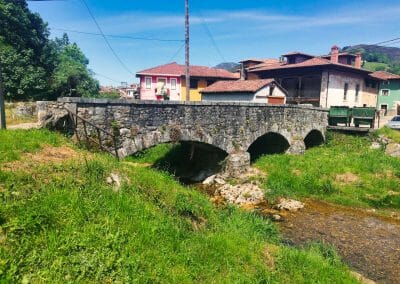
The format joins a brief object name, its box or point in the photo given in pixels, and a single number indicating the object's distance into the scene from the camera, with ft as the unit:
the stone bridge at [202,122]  37.06
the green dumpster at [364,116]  82.02
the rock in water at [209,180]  61.19
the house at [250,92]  92.94
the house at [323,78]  104.94
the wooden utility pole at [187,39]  69.10
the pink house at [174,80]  133.80
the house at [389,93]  145.81
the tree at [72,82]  92.90
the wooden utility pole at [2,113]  34.37
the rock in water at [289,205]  50.10
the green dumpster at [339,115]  85.56
